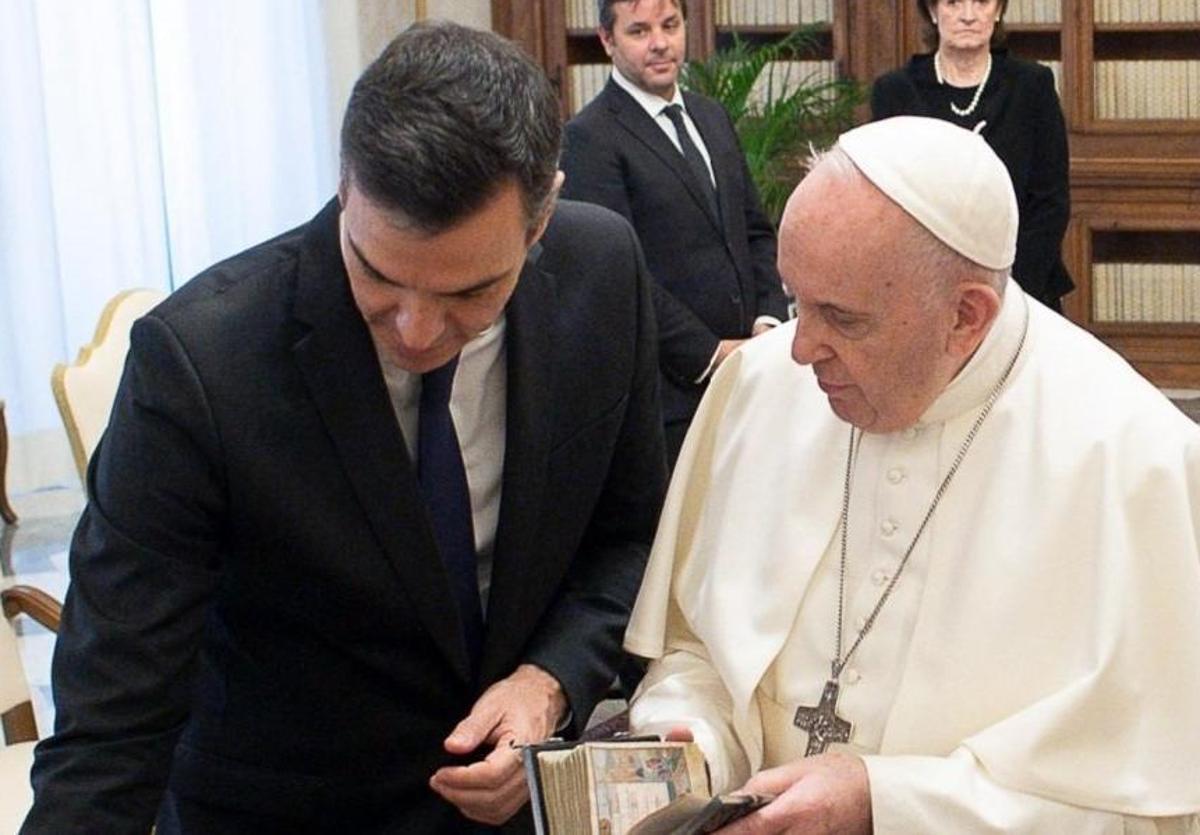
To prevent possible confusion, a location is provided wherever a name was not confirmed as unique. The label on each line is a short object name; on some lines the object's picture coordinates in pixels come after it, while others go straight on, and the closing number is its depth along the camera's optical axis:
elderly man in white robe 2.31
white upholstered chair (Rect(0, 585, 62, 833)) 3.77
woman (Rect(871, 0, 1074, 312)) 6.40
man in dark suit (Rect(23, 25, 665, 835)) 2.02
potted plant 8.42
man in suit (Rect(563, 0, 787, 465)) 5.41
